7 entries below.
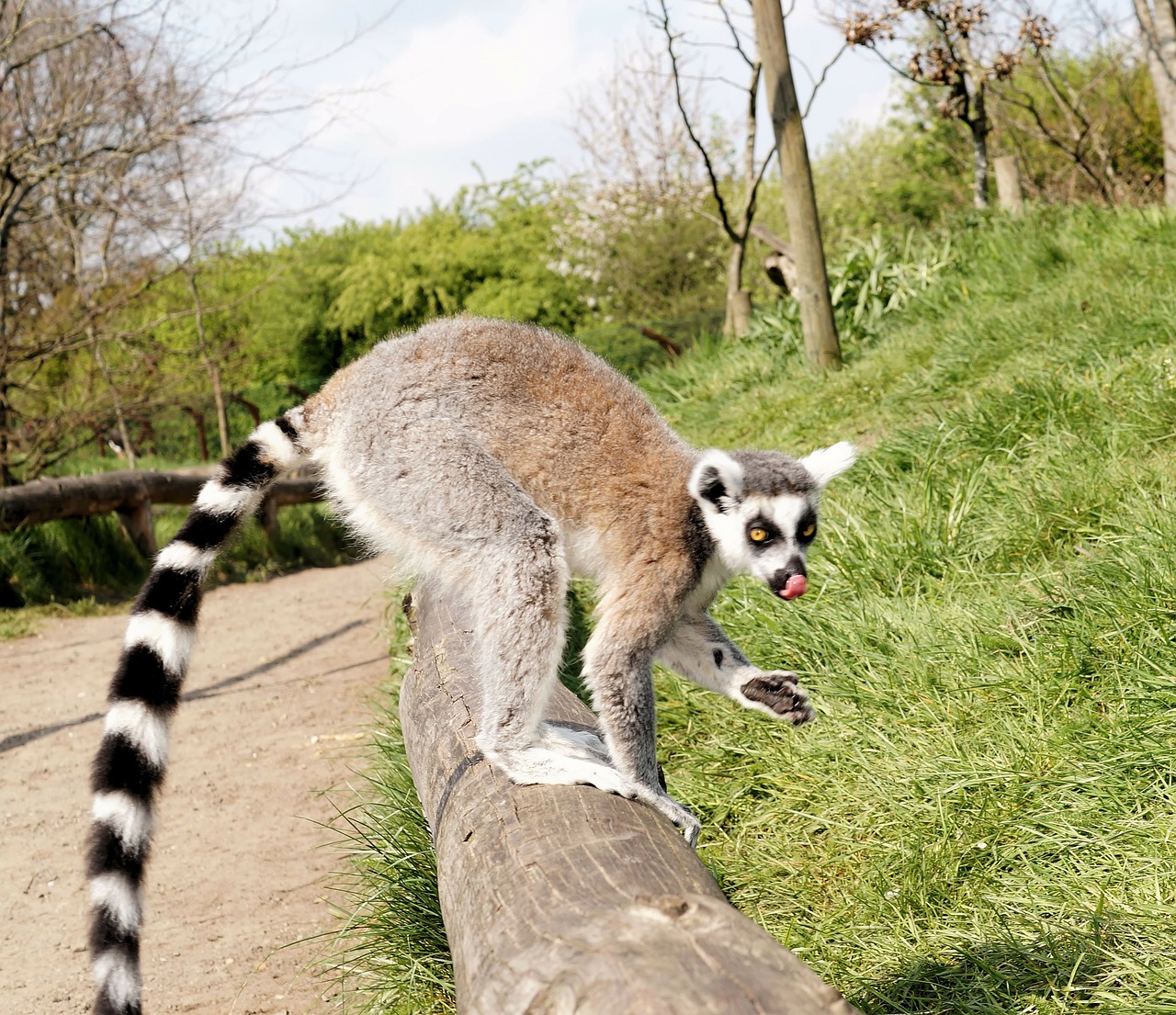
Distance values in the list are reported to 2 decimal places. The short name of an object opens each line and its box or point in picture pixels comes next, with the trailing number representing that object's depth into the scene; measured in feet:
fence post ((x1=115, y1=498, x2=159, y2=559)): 34.99
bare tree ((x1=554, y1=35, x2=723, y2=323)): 73.26
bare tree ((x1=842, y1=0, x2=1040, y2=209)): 32.99
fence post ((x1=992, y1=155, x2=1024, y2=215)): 34.27
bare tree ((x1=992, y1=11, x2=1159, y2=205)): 35.63
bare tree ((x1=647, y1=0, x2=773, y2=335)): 35.60
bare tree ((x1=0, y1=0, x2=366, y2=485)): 36.47
